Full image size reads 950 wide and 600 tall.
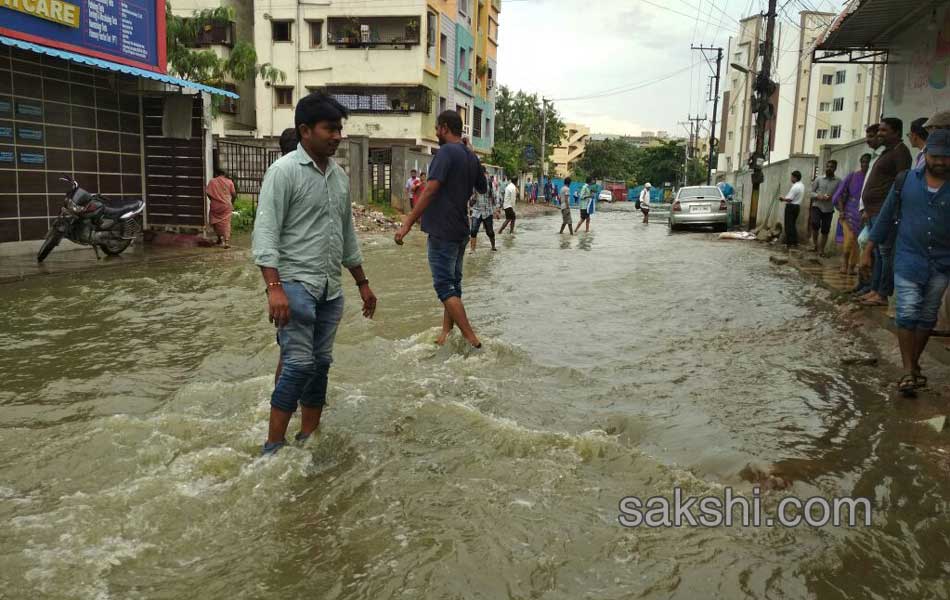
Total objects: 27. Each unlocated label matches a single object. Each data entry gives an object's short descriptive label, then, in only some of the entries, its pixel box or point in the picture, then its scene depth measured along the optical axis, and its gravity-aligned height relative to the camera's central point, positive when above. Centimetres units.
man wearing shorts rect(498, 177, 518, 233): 2005 -10
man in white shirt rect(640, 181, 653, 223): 2857 +3
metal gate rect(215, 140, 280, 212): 1964 +61
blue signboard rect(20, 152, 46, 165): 1050 +35
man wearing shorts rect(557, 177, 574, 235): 2034 -6
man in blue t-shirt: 580 -12
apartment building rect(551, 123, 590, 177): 11713 +859
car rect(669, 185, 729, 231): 2261 -17
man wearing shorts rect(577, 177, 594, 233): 2178 -2
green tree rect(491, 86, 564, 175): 5500 +594
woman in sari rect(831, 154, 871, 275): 944 +1
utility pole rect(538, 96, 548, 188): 5484 +579
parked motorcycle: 1021 -54
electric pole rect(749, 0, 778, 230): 2162 +301
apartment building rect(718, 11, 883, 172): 4830 +707
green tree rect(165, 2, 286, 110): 1870 +340
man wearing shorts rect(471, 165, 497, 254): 1416 -29
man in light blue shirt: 337 -24
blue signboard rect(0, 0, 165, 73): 969 +227
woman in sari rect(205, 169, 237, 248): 1294 -25
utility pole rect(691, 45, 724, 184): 5181 +751
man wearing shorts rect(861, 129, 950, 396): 467 -27
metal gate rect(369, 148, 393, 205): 2439 +50
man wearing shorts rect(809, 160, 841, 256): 1256 +3
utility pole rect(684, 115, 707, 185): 7869 +763
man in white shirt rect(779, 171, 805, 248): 1512 +2
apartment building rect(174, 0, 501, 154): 2998 +540
